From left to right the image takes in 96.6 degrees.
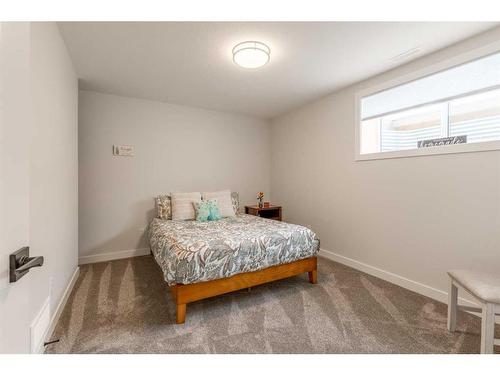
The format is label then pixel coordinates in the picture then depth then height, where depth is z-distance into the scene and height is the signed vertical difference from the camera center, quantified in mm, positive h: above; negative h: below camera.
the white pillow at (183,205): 3145 -325
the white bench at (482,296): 1295 -687
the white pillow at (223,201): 3350 -281
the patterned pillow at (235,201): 3688 -305
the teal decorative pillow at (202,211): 3090 -397
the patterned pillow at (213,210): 3131 -395
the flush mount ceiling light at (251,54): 1964 +1148
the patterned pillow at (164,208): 3223 -375
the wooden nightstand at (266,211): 3893 -515
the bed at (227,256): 1794 -661
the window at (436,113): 1876 +719
